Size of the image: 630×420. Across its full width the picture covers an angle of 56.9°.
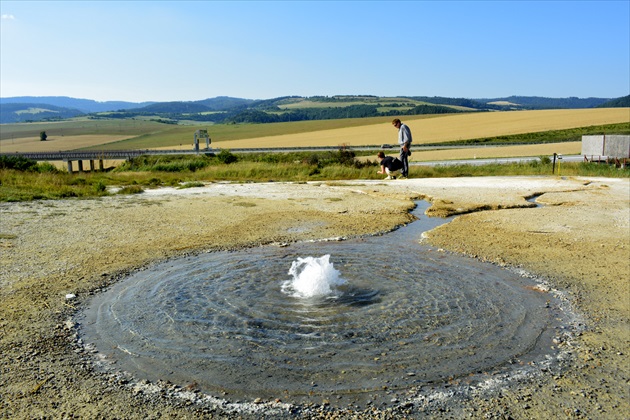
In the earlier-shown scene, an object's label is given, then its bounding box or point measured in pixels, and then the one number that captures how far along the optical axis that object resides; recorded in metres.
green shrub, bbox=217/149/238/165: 36.09
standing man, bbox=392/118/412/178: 16.16
